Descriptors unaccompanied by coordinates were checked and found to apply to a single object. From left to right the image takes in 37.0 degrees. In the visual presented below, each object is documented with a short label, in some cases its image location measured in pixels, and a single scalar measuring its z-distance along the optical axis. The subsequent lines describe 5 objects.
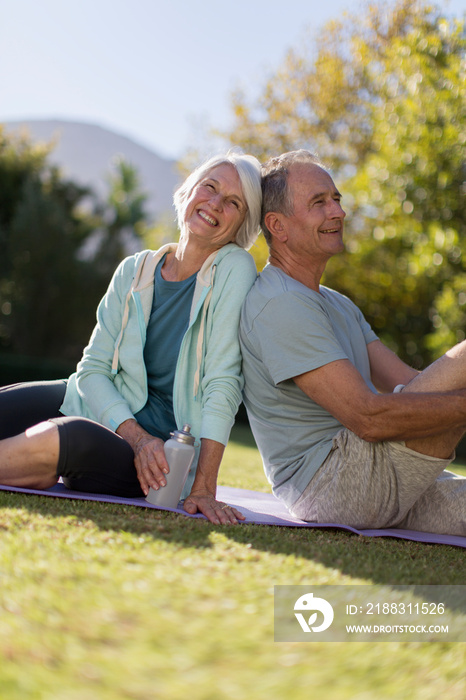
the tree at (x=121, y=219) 26.67
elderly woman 3.10
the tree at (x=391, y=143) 11.27
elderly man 2.87
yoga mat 3.04
